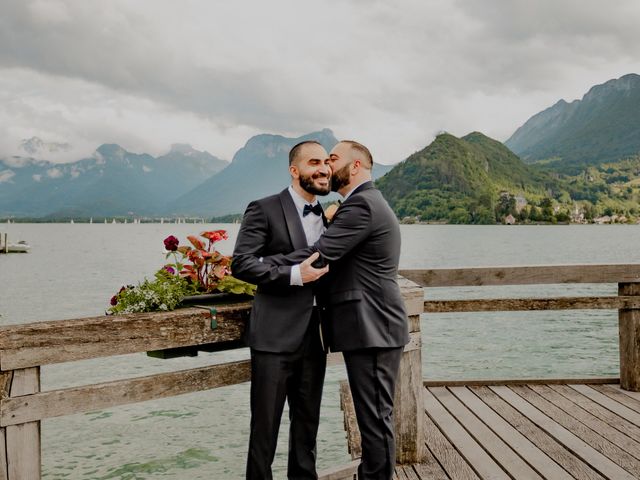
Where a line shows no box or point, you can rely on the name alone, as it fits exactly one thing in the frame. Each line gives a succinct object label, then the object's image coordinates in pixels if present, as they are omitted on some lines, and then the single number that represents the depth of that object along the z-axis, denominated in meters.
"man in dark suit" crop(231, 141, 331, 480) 3.59
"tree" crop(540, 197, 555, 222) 194.38
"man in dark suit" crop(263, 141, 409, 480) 3.72
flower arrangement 3.81
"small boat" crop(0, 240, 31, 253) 94.38
